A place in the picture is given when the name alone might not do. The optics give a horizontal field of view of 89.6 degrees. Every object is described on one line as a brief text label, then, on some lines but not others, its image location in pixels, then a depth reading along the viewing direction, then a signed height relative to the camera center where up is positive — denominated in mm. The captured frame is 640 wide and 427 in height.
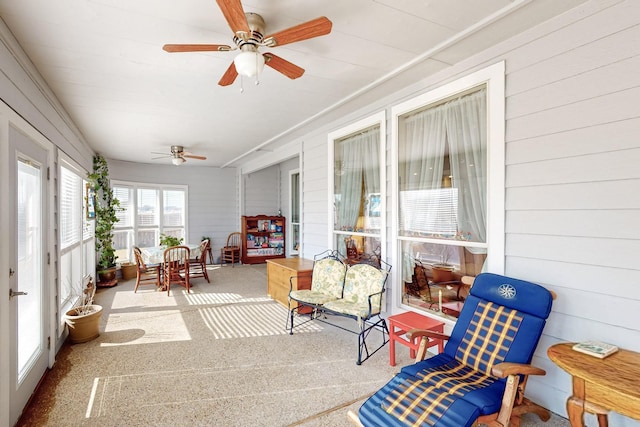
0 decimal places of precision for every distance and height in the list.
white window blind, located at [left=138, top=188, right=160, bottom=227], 8062 +42
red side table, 2928 -1067
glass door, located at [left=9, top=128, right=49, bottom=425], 2264 -477
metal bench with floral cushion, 3227 -995
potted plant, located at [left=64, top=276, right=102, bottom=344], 3510 -1241
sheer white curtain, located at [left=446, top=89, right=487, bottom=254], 2758 +463
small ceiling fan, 6125 +1073
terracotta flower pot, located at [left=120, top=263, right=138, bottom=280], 7163 -1365
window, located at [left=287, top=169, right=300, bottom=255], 8562 -90
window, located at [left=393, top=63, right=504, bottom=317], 2635 +191
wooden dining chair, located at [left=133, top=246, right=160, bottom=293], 5845 -1363
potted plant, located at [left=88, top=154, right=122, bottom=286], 6379 -383
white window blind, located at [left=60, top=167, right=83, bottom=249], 3881 +24
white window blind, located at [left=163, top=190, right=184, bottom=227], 8414 +44
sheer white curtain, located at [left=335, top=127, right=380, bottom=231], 3982 +488
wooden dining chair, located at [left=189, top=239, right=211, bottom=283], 6469 -1061
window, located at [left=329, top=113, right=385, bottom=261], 3910 +281
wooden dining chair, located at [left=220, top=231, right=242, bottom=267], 8609 -1056
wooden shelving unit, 8789 -790
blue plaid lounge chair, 1756 -1049
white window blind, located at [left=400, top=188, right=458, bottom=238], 3031 -15
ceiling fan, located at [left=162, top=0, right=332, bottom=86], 1775 +1047
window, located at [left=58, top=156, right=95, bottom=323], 3883 -277
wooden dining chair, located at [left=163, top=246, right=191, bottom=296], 5707 -984
